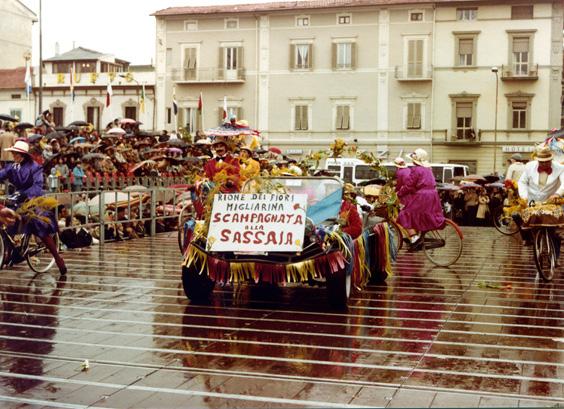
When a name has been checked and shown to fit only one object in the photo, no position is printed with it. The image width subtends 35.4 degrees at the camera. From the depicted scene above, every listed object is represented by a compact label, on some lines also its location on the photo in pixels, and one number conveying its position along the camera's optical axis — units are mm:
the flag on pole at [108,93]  44269
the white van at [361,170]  37750
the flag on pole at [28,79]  45309
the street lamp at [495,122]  46906
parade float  8773
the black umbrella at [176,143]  29609
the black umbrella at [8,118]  26869
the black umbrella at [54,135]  24356
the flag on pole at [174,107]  45312
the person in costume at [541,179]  11602
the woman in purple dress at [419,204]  13008
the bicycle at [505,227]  19323
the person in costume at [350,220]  9344
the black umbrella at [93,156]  21395
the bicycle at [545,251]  11391
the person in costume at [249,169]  9906
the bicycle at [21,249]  11219
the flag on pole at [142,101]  49706
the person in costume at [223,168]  9766
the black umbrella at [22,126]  22242
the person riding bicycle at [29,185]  11172
